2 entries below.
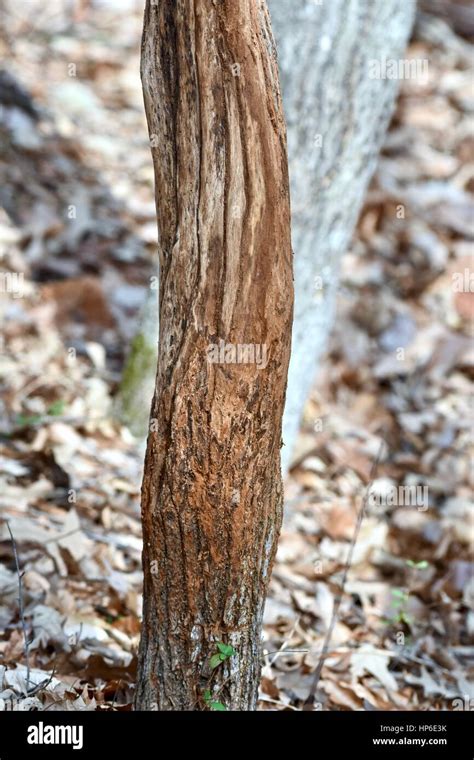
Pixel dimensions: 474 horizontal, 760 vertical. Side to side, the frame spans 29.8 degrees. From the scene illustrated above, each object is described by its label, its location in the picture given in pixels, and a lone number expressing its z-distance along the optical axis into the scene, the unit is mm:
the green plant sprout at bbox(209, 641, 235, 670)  2348
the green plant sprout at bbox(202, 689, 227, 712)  2383
